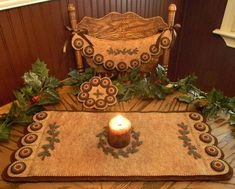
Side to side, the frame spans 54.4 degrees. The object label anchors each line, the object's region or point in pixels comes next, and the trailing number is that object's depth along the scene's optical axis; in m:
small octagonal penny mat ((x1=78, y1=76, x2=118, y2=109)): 0.94
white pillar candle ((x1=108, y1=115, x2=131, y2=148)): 0.73
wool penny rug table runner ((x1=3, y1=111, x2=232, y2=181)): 0.68
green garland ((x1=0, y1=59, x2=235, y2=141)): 0.91
